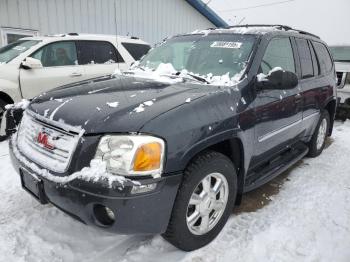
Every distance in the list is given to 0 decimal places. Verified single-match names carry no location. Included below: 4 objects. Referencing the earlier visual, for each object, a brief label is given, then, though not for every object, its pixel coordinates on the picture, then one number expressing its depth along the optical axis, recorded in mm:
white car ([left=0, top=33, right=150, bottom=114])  5617
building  8484
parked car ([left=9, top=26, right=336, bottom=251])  2217
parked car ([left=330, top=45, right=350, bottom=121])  7691
